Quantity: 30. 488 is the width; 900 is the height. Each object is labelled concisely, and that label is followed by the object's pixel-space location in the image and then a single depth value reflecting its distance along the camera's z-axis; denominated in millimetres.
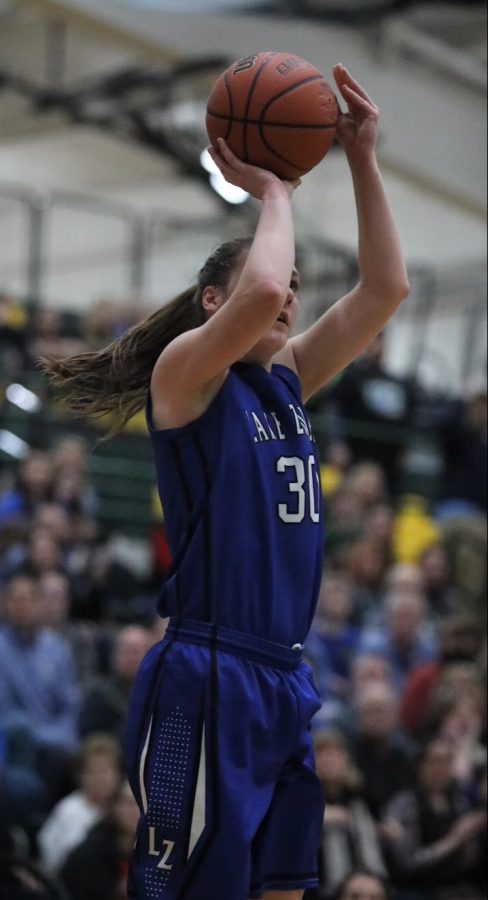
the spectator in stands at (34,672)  12977
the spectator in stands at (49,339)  20436
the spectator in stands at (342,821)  10972
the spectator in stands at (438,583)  16742
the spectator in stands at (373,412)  21830
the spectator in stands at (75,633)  13861
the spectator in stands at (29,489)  16354
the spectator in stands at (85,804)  10994
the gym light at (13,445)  18970
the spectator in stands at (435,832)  11598
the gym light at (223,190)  26443
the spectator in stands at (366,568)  16584
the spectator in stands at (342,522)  18366
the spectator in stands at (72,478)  16642
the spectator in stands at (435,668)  13559
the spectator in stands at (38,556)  14608
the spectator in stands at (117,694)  12726
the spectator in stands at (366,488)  18668
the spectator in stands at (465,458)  19847
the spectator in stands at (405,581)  15492
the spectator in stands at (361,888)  10247
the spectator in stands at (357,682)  13121
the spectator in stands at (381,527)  16944
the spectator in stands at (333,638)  14436
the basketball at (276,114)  5810
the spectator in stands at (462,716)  12532
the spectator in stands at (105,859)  10570
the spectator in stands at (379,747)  12201
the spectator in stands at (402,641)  14673
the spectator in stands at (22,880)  10089
